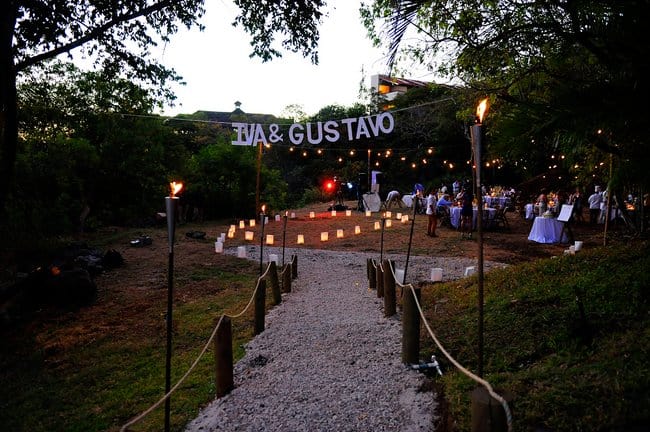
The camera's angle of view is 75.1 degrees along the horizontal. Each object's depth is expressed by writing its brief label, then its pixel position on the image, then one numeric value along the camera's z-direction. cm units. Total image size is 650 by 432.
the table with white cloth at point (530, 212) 1884
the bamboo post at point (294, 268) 1002
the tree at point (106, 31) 682
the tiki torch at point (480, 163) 302
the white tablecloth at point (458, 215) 1639
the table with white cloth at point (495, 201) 2014
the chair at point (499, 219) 1661
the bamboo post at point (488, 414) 241
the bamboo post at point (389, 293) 639
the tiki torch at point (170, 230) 346
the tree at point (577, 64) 320
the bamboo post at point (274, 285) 756
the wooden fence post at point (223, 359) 420
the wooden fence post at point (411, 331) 449
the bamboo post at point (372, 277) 879
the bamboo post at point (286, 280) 862
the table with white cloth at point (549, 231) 1360
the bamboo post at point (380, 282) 778
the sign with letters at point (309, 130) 1319
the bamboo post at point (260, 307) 588
